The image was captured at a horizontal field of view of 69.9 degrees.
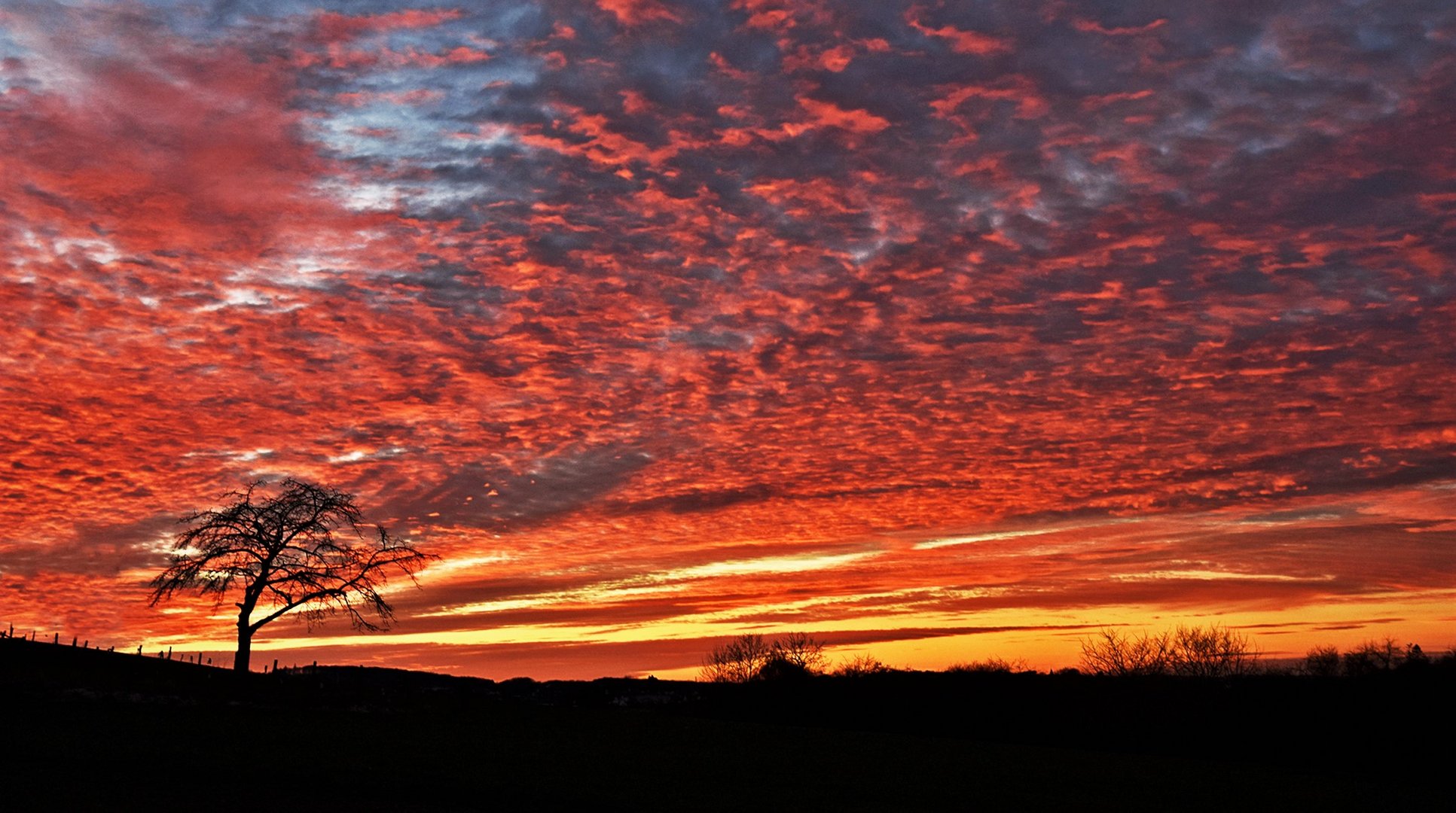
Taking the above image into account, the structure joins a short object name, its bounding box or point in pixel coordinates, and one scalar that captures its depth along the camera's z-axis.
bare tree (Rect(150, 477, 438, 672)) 55.09
